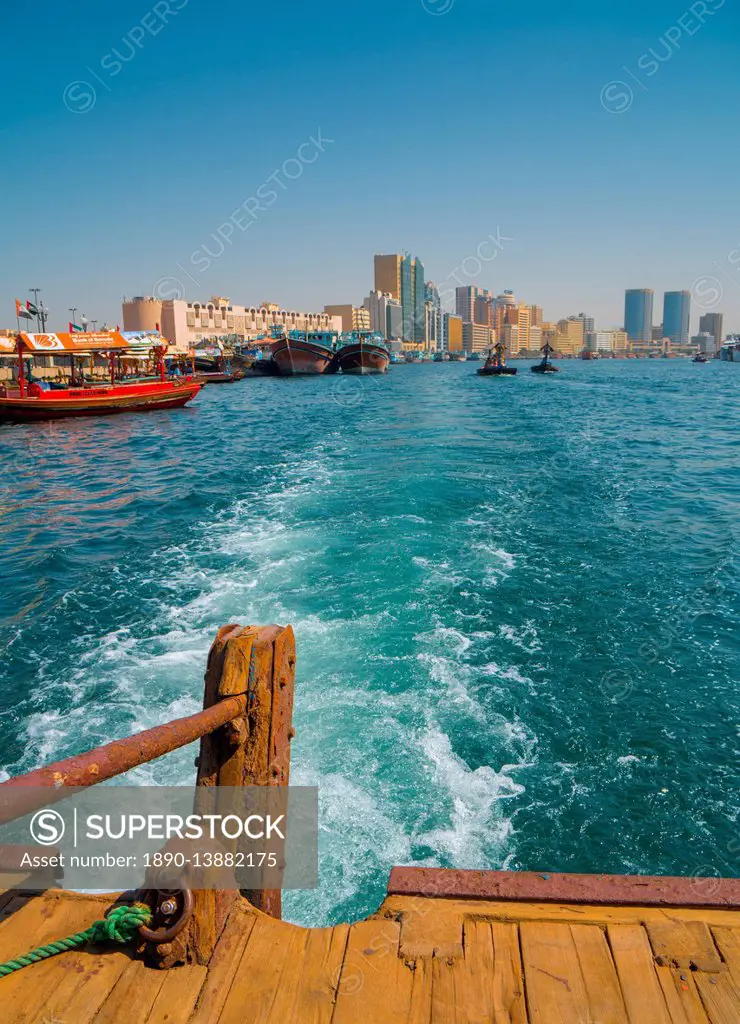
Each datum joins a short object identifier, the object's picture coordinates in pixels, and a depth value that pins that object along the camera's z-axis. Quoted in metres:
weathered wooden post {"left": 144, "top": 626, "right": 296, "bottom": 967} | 2.29
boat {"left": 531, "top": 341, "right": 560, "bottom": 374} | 78.00
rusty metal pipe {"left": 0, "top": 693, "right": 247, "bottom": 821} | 1.77
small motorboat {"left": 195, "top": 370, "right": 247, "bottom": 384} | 62.03
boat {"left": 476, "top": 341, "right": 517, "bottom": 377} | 66.81
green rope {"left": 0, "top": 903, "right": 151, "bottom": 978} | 2.23
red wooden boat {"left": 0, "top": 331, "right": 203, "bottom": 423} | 28.27
